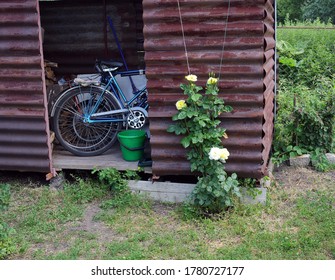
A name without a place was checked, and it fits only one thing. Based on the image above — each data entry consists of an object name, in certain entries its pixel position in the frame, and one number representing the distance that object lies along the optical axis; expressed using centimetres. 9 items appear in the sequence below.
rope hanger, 528
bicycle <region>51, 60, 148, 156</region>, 663
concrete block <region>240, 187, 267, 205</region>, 555
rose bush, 521
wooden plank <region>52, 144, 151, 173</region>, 614
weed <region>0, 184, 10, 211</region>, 586
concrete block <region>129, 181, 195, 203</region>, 577
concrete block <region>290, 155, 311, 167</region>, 687
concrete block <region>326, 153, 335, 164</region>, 693
